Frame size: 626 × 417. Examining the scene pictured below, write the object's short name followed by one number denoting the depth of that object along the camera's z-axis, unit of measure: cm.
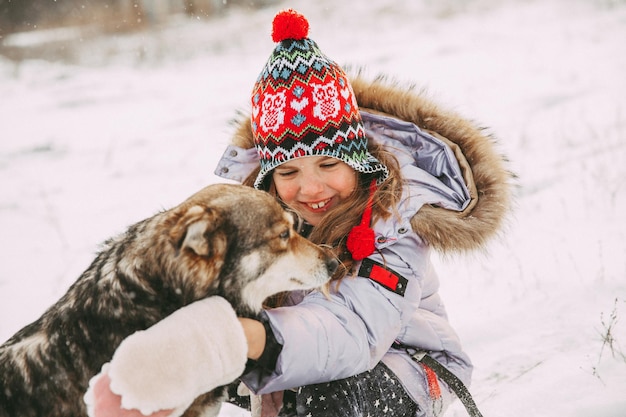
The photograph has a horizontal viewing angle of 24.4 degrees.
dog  205
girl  218
